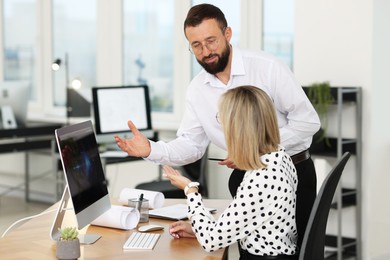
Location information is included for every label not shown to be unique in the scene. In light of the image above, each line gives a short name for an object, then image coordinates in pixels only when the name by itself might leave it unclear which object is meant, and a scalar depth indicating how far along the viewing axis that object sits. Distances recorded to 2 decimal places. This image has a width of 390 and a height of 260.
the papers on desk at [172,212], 3.31
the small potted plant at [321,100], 5.07
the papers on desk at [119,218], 3.09
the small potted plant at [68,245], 2.58
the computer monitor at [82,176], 2.77
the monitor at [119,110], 5.77
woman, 2.55
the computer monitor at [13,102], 7.12
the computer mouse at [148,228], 3.07
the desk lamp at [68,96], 6.33
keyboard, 2.80
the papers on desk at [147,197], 3.48
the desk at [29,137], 6.98
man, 3.23
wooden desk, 2.70
